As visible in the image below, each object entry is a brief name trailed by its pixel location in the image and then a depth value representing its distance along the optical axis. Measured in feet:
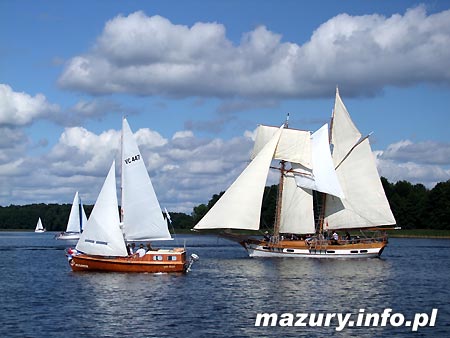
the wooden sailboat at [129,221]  212.84
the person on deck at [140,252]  213.25
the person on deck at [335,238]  304.30
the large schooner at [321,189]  299.58
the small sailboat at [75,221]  583.17
